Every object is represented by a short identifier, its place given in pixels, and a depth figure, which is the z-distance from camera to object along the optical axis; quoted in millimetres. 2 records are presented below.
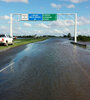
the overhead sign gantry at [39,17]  28236
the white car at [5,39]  17260
